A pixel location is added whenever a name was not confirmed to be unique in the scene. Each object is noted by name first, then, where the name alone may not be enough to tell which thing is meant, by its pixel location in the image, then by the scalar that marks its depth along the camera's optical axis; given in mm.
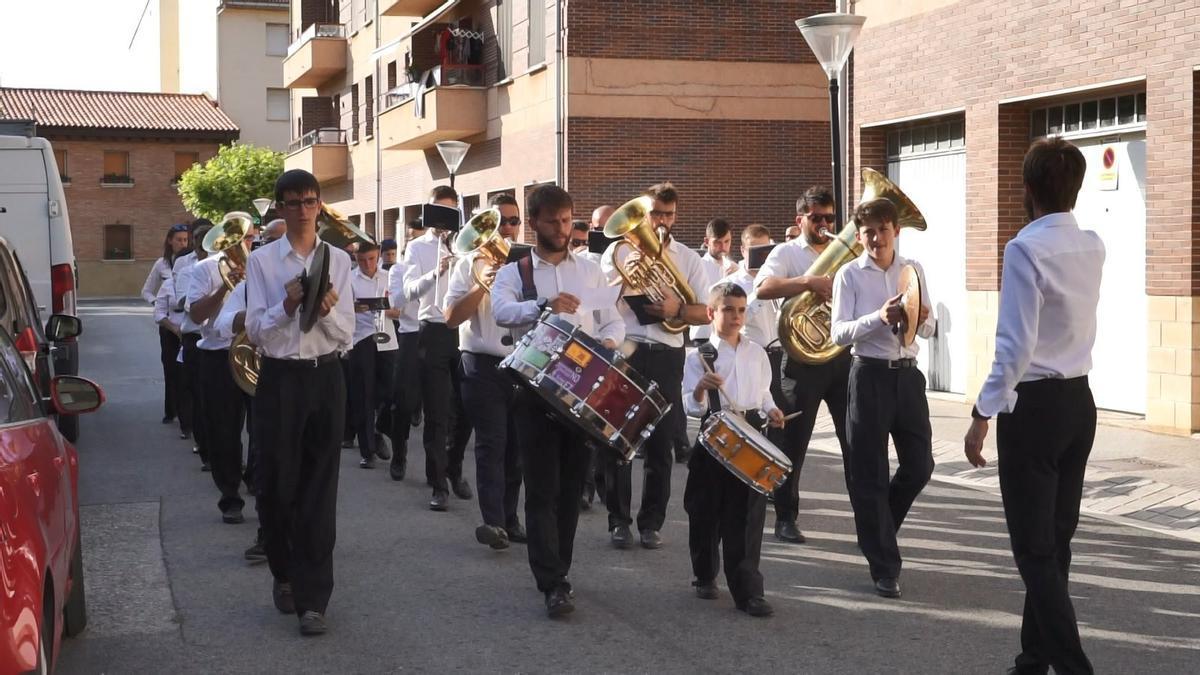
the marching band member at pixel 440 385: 10266
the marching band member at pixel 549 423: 6867
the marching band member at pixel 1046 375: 5289
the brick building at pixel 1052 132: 12875
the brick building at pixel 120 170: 62562
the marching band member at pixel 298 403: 6672
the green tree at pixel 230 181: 55844
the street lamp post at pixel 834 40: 11836
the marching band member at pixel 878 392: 7223
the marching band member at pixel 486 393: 8266
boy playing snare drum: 6867
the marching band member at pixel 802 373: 8461
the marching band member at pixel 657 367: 8445
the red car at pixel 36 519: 3932
